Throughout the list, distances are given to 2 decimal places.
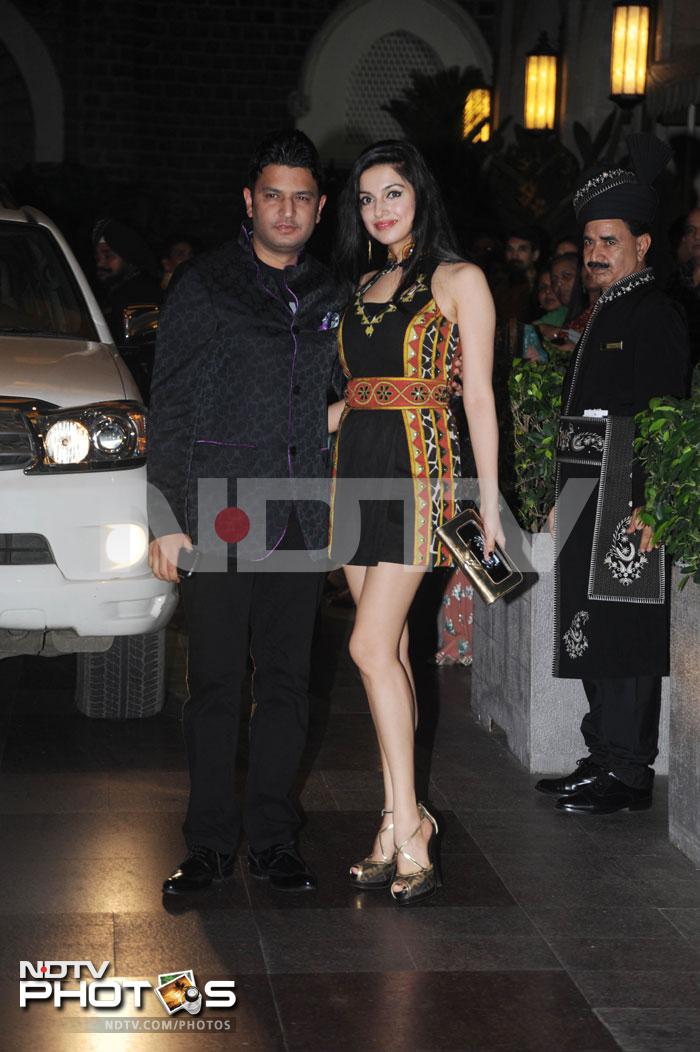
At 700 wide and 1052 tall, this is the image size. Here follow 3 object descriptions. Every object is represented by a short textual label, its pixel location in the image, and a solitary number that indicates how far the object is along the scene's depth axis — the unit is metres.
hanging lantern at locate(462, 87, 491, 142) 18.78
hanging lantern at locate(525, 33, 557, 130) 14.34
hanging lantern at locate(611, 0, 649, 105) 11.58
